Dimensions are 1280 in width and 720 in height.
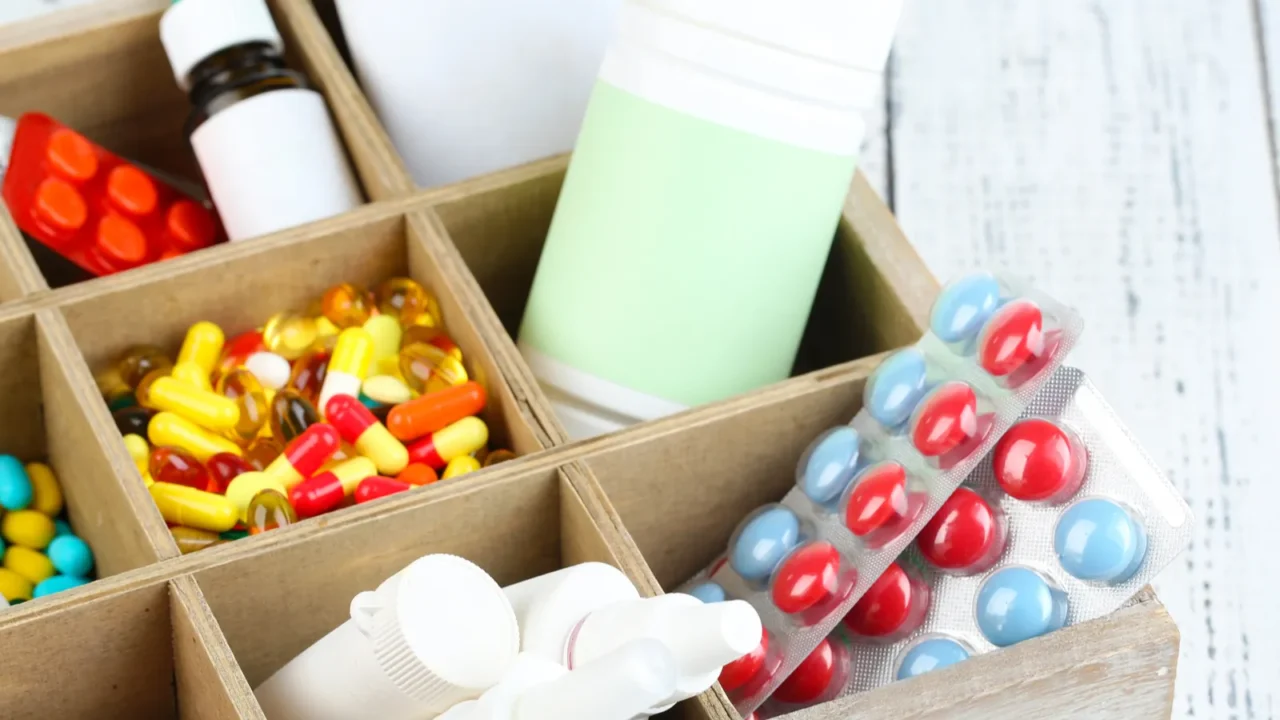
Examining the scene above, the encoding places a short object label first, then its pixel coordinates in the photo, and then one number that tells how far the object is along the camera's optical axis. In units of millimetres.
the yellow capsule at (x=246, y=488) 565
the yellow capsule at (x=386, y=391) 583
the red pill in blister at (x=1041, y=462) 542
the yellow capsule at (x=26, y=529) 587
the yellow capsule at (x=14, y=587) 572
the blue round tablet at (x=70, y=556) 585
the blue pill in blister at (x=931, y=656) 538
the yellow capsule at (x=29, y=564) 580
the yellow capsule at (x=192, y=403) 579
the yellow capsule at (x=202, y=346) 588
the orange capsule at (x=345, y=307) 593
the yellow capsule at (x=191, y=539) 554
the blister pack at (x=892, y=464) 542
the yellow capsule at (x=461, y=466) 567
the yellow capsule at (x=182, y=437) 577
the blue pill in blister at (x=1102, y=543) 533
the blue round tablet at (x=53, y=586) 575
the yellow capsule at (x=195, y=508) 560
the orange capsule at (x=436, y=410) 572
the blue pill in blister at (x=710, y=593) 556
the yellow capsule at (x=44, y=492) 596
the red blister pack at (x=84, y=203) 604
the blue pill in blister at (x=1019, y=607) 534
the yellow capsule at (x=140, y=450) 575
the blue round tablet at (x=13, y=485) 588
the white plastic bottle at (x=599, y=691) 482
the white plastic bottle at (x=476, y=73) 608
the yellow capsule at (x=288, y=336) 593
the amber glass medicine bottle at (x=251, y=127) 608
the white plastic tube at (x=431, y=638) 497
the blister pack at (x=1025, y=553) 535
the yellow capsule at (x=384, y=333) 592
